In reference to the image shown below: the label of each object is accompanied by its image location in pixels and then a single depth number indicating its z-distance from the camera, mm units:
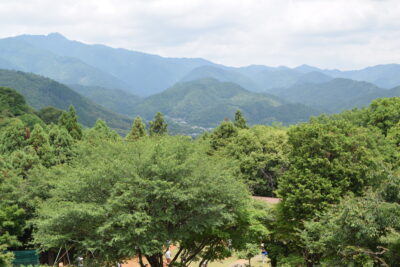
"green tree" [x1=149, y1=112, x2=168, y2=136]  41062
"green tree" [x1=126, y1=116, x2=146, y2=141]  39094
